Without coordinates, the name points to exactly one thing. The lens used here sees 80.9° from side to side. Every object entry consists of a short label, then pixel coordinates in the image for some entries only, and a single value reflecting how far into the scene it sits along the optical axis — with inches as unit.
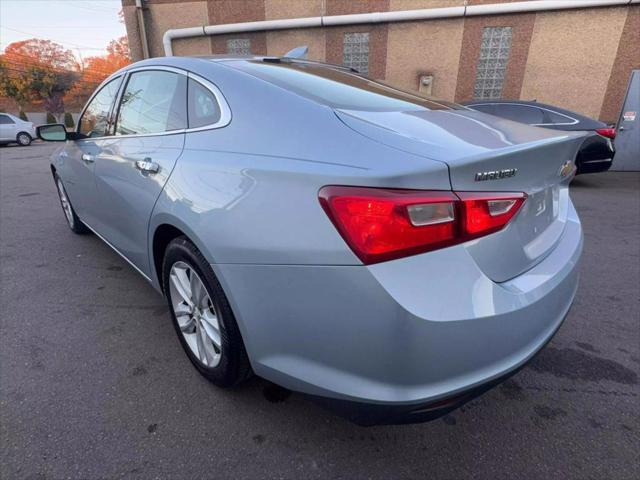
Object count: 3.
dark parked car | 245.9
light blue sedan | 43.1
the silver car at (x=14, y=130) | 670.5
